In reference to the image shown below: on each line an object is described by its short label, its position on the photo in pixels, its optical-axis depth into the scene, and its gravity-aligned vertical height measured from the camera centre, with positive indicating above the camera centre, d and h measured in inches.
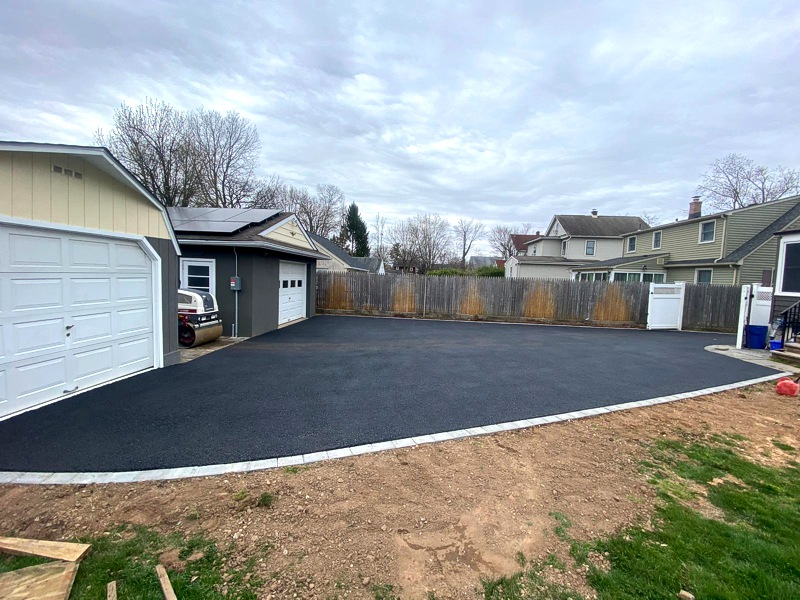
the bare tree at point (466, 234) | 1943.9 +242.2
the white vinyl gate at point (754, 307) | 419.2 -21.3
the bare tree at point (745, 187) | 1086.4 +319.1
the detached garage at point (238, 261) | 397.4 +9.5
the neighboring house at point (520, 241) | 1499.8 +170.9
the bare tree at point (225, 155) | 959.0 +318.9
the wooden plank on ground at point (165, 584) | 76.7 -71.0
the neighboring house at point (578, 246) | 1067.9 +111.3
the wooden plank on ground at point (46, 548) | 88.6 -72.6
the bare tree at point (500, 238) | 2096.5 +246.0
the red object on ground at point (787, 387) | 239.1 -65.8
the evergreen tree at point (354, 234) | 1754.4 +197.6
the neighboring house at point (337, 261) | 1088.3 +45.2
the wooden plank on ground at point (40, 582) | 76.9 -71.7
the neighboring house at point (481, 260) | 2412.6 +134.5
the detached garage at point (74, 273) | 167.9 -5.1
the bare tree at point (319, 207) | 1599.4 +306.2
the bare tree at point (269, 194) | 1127.3 +270.3
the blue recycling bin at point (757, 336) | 406.9 -54.6
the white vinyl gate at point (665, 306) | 579.2 -33.3
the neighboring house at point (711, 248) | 621.9 +77.6
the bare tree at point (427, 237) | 1688.0 +191.2
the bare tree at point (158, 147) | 797.9 +278.8
